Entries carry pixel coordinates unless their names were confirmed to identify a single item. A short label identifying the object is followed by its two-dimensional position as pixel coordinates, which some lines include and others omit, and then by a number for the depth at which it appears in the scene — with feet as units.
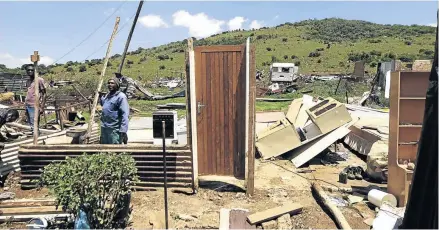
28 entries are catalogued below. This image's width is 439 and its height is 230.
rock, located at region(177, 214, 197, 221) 17.06
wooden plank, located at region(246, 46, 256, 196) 19.15
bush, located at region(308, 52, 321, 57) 178.50
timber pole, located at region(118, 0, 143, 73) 32.73
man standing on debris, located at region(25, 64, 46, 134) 27.21
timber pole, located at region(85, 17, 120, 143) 25.39
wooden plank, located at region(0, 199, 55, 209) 17.16
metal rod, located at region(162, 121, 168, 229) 15.31
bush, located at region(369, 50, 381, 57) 163.57
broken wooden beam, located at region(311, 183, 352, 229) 15.91
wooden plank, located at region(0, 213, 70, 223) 16.32
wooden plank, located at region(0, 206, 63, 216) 16.46
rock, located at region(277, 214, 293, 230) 16.00
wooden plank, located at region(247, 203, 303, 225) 16.47
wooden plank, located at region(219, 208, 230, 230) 15.75
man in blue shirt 21.45
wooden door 20.26
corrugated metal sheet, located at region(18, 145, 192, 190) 20.15
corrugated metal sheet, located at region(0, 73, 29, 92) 92.82
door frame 19.20
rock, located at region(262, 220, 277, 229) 16.18
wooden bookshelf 18.75
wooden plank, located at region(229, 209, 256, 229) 16.11
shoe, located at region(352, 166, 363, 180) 23.66
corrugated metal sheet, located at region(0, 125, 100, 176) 21.80
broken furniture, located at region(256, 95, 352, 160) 27.86
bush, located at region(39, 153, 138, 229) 13.23
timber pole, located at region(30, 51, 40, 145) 21.57
